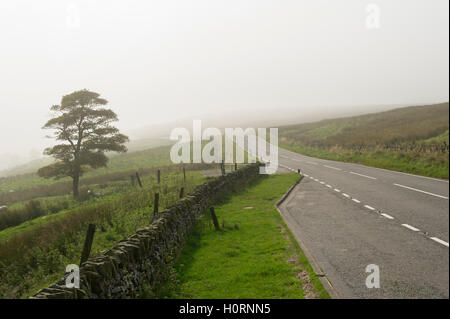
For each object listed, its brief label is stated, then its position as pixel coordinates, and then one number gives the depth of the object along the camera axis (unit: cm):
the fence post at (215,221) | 1240
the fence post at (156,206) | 1280
